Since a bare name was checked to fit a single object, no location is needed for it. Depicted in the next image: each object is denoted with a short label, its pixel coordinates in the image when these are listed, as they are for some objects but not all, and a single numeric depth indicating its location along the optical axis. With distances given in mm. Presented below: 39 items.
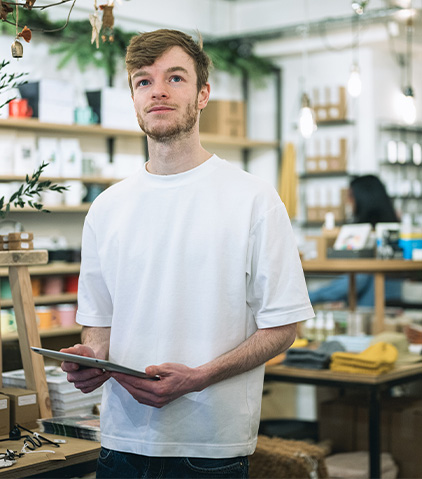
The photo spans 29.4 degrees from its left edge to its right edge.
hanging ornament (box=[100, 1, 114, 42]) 2176
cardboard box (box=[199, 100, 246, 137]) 8312
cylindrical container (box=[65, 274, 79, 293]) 6719
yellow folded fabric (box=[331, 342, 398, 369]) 3732
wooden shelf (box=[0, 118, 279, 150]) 6492
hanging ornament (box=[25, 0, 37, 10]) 2117
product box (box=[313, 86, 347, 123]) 8758
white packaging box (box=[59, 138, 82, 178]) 6734
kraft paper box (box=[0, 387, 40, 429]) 2400
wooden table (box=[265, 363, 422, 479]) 3510
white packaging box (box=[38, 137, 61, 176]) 6559
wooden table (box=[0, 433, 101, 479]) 2008
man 1736
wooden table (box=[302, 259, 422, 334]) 4871
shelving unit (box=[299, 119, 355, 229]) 8766
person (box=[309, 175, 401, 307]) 6422
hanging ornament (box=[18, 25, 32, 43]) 2084
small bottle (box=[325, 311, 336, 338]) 5035
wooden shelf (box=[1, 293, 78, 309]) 6455
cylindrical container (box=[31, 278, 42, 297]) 6457
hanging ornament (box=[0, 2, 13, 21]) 2115
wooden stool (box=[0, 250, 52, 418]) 2520
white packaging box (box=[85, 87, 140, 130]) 7086
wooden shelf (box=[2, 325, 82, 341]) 6079
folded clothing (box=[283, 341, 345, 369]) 3934
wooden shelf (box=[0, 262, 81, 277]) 6442
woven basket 3457
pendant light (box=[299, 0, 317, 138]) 6227
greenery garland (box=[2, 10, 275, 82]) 6902
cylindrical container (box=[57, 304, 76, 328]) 6414
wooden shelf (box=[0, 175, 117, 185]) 6309
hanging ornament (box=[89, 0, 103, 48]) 2111
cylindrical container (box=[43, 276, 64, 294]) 6566
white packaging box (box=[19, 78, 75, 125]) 6594
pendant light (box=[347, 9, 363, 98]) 5965
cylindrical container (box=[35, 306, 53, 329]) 6254
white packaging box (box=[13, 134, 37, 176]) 6391
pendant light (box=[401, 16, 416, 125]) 5830
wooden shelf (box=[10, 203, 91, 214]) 6613
